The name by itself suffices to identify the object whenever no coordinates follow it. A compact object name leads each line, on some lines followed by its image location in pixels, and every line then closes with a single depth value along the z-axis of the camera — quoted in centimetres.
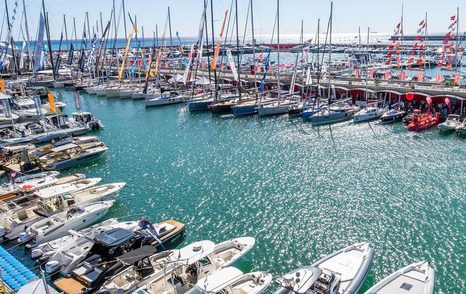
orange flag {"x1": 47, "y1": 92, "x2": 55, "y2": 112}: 5938
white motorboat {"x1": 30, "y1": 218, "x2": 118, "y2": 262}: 2747
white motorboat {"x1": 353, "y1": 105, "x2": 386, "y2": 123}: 6281
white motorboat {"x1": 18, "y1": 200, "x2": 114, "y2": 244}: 2969
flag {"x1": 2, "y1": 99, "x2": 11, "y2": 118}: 6368
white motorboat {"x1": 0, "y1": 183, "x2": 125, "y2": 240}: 3082
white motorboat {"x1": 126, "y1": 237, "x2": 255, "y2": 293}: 2278
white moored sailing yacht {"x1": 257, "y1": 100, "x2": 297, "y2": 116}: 6962
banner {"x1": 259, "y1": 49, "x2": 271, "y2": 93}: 7819
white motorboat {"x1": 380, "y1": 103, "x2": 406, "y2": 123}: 6154
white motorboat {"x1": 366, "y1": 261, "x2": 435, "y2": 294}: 2188
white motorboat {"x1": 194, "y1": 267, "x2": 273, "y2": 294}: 2180
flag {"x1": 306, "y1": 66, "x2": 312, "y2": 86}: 7162
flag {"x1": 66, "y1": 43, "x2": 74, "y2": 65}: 12850
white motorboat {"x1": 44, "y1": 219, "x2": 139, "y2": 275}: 2617
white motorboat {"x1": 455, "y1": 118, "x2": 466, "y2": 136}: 5356
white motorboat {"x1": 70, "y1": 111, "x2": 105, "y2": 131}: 6268
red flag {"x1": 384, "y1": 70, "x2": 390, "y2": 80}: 8603
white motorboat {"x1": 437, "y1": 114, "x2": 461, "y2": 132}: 5472
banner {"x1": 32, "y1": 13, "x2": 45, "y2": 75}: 7409
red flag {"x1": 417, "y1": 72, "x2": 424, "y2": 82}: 7586
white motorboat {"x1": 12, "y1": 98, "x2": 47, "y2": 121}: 6800
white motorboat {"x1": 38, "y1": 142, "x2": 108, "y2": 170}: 4581
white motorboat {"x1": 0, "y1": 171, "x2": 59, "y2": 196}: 3647
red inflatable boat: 5650
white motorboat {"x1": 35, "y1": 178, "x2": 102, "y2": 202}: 3328
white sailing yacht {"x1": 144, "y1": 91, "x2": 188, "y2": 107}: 8156
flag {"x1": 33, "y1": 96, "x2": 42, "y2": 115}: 6100
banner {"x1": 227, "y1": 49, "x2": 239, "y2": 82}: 7915
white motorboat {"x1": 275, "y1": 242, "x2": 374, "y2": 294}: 2131
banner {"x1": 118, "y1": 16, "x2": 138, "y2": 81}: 9606
